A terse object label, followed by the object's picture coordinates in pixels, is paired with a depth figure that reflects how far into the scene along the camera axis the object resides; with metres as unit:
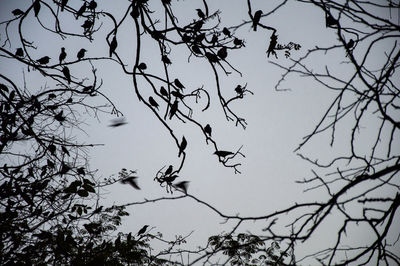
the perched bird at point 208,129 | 17.51
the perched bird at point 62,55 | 18.30
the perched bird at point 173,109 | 17.37
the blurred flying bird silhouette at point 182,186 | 16.66
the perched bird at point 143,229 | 18.42
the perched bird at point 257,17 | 17.17
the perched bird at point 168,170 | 17.43
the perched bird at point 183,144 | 17.34
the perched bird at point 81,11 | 18.00
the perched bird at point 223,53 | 17.80
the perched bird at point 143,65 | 17.72
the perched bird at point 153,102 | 17.44
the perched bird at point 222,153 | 17.36
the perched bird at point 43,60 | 18.43
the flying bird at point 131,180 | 17.12
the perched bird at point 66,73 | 18.29
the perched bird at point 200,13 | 18.00
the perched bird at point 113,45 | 17.44
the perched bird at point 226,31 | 17.43
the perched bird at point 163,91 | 17.58
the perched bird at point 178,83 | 17.61
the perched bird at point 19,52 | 18.43
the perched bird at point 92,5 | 18.25
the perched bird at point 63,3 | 17.62
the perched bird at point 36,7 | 17.68
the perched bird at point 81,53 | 18.38
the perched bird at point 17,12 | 18.07
